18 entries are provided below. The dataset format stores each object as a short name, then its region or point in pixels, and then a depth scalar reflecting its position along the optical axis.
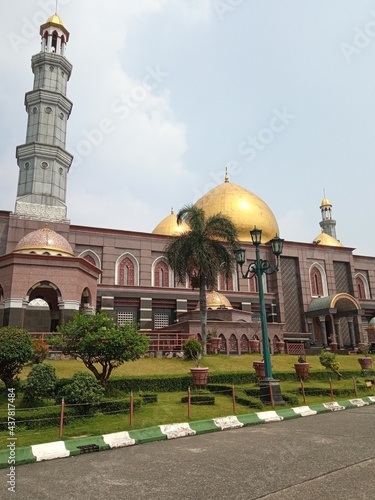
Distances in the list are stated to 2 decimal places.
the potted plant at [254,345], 26.47
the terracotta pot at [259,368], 17.83
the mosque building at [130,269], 23.38
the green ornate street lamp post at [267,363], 13.84
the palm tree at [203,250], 23.83
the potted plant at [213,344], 25.00
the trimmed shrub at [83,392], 11.62
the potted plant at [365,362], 21.67
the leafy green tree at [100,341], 14.15
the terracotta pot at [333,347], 31.74
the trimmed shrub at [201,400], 13.54
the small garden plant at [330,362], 19.25
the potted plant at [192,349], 21.77
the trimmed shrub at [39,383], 12.22
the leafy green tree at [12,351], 13.01
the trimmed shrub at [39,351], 17.86
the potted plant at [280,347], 27.84
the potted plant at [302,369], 18.78
